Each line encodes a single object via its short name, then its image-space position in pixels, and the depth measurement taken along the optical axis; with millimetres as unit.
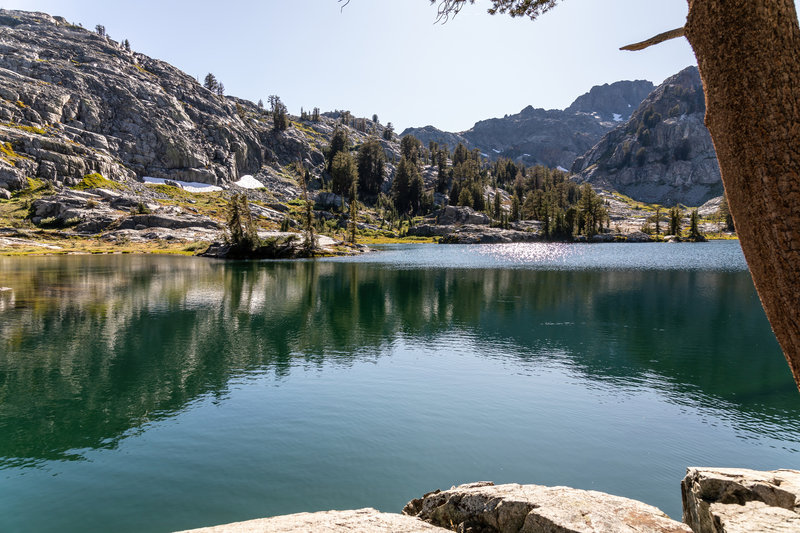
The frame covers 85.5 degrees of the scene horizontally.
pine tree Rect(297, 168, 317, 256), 126212
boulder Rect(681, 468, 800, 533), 7449
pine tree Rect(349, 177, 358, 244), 161688
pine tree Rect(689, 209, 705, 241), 193625
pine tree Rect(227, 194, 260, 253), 119688
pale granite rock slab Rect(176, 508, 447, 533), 8227
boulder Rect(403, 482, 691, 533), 7488
